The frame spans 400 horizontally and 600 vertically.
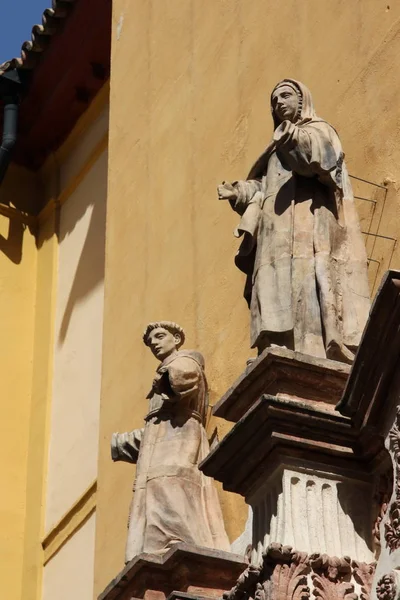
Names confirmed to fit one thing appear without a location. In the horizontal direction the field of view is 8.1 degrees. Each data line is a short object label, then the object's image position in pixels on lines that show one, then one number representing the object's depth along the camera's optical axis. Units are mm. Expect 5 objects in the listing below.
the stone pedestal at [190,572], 13585
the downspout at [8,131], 24140
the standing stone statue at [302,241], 12742
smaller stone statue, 14484
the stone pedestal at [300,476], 11387
